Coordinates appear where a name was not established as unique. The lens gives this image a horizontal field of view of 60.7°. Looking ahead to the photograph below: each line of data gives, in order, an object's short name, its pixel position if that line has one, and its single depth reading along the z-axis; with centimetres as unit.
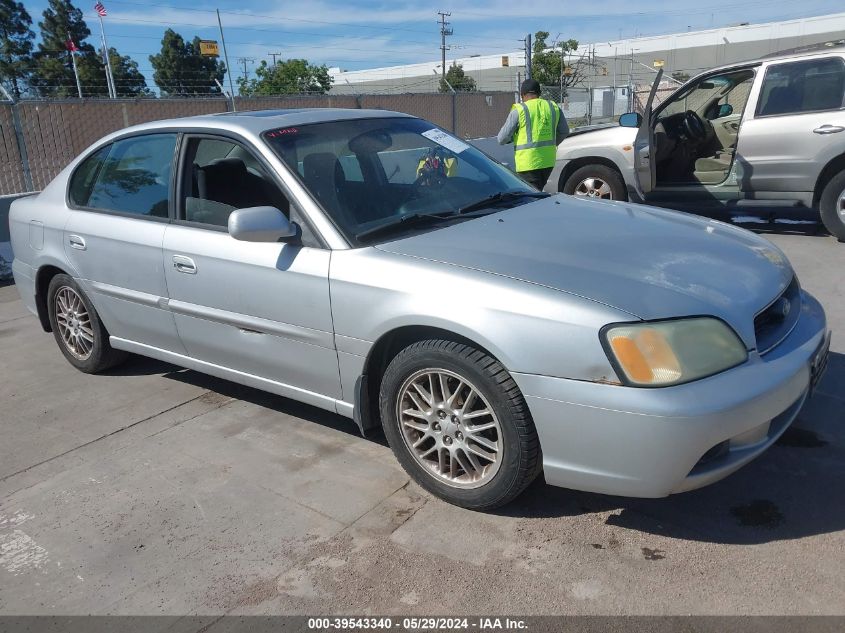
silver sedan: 250
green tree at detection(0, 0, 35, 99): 5466
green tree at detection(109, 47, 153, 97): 5762
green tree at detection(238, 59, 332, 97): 6012
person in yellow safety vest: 705
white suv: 691
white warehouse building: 5619
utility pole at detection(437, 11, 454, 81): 5862
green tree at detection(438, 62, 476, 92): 5969
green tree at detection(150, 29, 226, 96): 6550
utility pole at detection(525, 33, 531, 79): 1392
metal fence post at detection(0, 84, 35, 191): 1014
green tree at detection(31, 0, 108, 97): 5675
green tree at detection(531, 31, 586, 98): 4594
